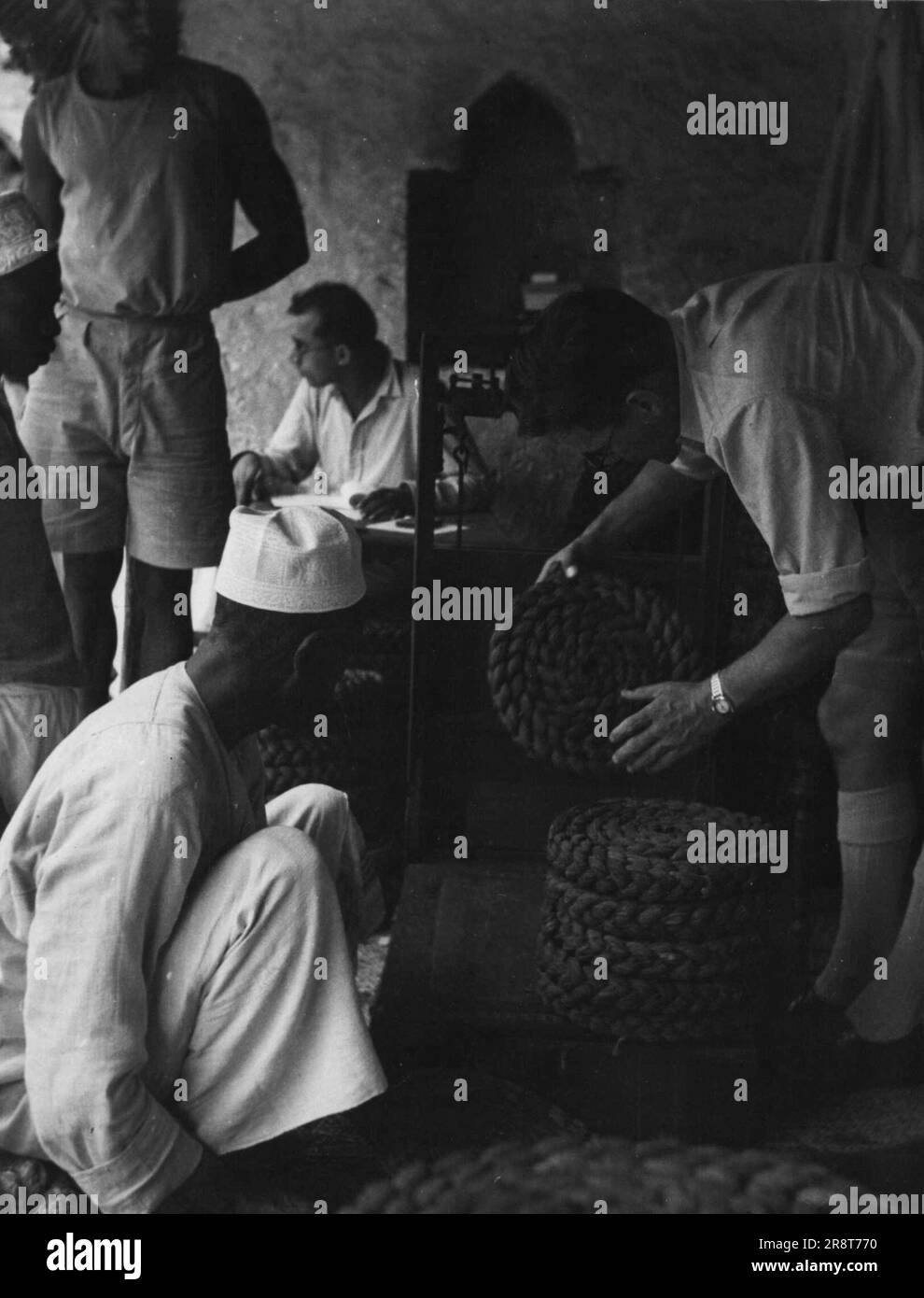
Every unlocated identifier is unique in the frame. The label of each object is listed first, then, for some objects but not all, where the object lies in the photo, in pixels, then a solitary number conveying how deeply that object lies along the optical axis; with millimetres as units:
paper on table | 3289
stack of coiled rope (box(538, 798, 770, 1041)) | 3078
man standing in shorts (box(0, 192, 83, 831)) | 3096
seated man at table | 3244
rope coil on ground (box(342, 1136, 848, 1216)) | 3061
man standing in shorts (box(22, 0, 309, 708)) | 3082
